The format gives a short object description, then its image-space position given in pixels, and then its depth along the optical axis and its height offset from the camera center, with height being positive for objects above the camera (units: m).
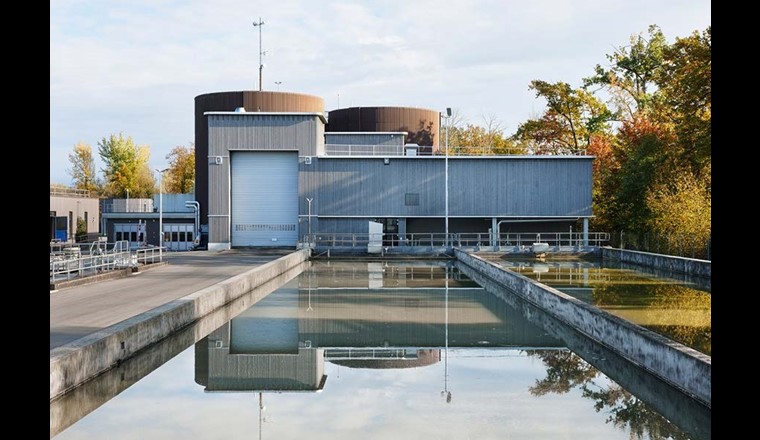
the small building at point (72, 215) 54.56 -0.03
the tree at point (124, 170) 84.19 +5.25
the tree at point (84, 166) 86.62 +5.73
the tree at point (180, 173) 85.25 +4.97
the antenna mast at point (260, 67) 61.06 +12.23
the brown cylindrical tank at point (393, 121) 61.53 +7.95
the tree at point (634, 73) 60.28 +11.88
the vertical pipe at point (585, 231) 47.38 -1.02
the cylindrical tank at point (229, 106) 55.84 +8.29
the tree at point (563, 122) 61.72 +8.01
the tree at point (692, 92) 33.66 +5.87
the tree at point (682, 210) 36.09 +0.30
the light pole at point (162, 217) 48.72 -0.15
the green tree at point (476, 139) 75.16 +8.21
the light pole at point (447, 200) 46.36 +0.96
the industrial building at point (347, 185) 47.91 +1.96
